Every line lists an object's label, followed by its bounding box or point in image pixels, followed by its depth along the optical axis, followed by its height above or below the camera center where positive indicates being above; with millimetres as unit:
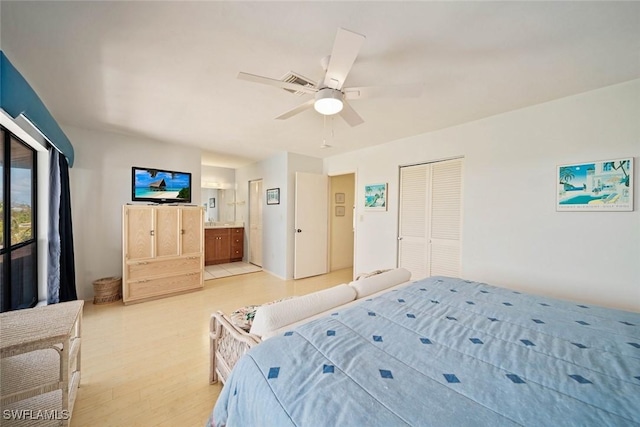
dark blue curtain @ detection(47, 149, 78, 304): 2607 -342
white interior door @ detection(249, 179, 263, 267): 5363 -300
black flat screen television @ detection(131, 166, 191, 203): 3539 +361
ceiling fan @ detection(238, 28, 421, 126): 1353 +814
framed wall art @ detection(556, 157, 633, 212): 1977 +239
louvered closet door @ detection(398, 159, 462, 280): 3029 -108
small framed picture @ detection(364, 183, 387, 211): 3760 +223
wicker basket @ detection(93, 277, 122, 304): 3125 -1107
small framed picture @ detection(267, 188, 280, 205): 4630 +272
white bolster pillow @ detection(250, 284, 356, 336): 1363 -627
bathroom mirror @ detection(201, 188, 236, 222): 6367 +138
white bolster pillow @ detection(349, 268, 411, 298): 1896 -618
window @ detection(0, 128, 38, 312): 2004 -176
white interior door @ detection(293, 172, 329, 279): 4395 -294
